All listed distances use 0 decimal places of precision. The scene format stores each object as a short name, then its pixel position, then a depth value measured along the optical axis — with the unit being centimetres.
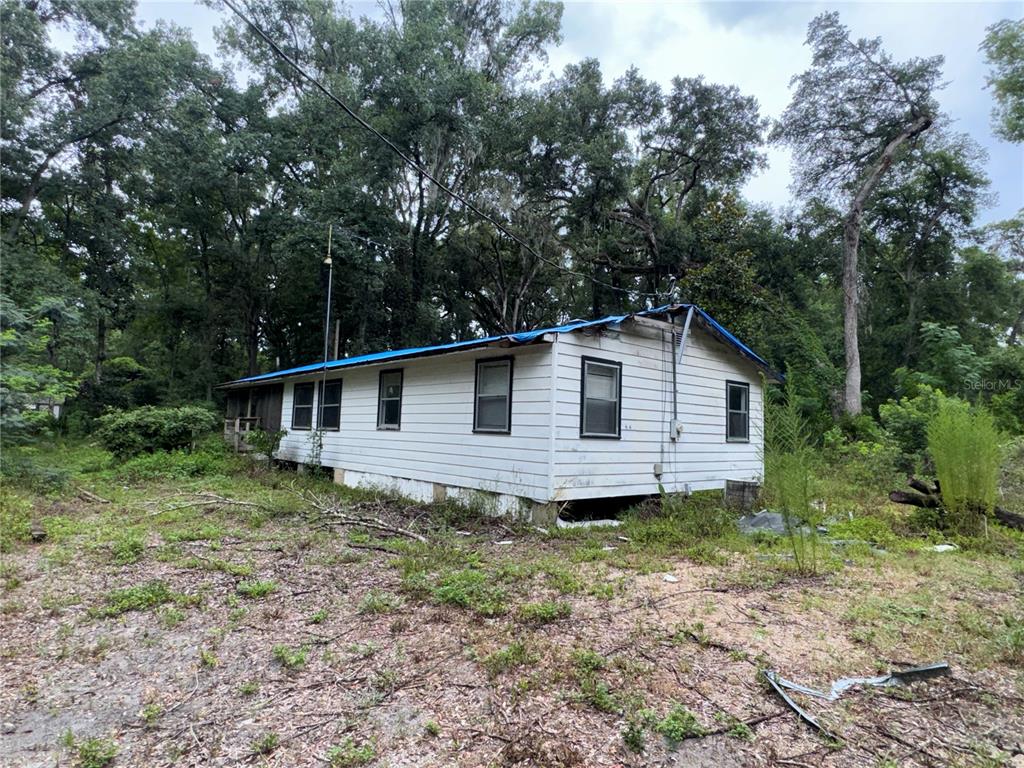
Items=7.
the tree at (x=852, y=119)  1695
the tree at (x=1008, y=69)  1521
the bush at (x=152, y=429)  1214
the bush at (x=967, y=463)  604
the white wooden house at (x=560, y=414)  689
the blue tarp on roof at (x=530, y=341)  670
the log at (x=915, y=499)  685
